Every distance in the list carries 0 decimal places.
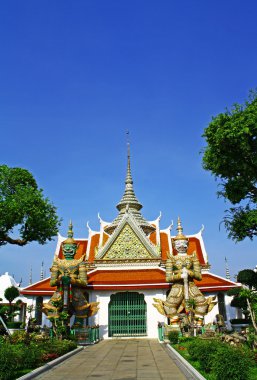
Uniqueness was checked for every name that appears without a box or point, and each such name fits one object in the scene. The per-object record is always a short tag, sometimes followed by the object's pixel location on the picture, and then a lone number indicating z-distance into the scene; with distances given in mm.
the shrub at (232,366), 7293
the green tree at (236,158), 15680
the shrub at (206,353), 9211
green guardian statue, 18625
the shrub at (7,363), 8283
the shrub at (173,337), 16703
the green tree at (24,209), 18891
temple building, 21984
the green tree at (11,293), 32562
